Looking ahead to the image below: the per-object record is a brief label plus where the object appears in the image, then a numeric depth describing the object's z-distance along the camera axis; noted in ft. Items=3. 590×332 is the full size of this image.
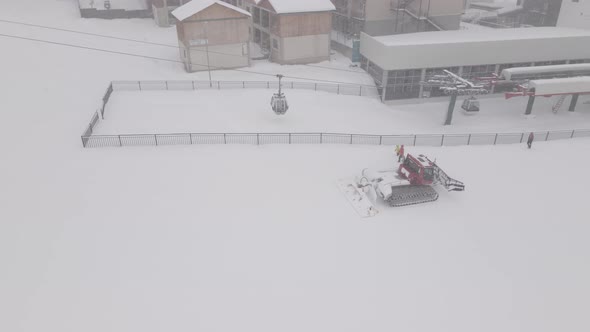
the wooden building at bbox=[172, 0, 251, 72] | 106.52
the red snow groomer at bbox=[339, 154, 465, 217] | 57.11
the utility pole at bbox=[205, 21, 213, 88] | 107.46
